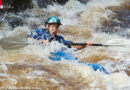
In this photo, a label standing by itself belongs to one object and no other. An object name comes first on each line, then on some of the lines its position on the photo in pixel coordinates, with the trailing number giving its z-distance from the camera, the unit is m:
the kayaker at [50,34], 10.28
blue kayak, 9.75
